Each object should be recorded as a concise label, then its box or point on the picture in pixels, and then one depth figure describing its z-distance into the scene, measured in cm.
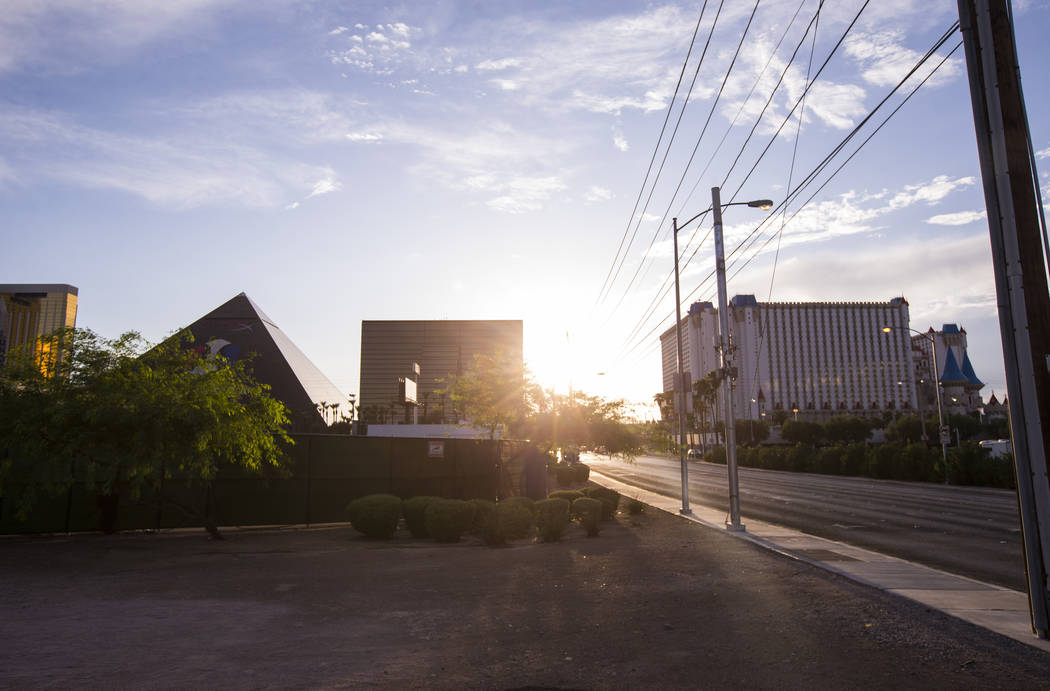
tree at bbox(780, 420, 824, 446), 11019
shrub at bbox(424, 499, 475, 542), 1602
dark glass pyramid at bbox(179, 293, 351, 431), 9244
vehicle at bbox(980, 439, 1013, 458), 4438
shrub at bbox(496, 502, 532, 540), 1559
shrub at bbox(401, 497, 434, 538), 1683
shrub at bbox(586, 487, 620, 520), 2041
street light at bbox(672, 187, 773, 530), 1825
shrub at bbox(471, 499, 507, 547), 1534
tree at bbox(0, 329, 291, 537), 1434
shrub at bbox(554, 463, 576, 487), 4373
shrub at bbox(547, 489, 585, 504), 2136
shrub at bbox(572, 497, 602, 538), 1692
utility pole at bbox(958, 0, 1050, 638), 725
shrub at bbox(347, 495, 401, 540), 1667
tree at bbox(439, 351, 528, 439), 2570
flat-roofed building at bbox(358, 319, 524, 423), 13588
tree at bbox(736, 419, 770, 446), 12988
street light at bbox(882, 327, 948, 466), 4219
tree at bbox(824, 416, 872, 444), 10738
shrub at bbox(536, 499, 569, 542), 1588
